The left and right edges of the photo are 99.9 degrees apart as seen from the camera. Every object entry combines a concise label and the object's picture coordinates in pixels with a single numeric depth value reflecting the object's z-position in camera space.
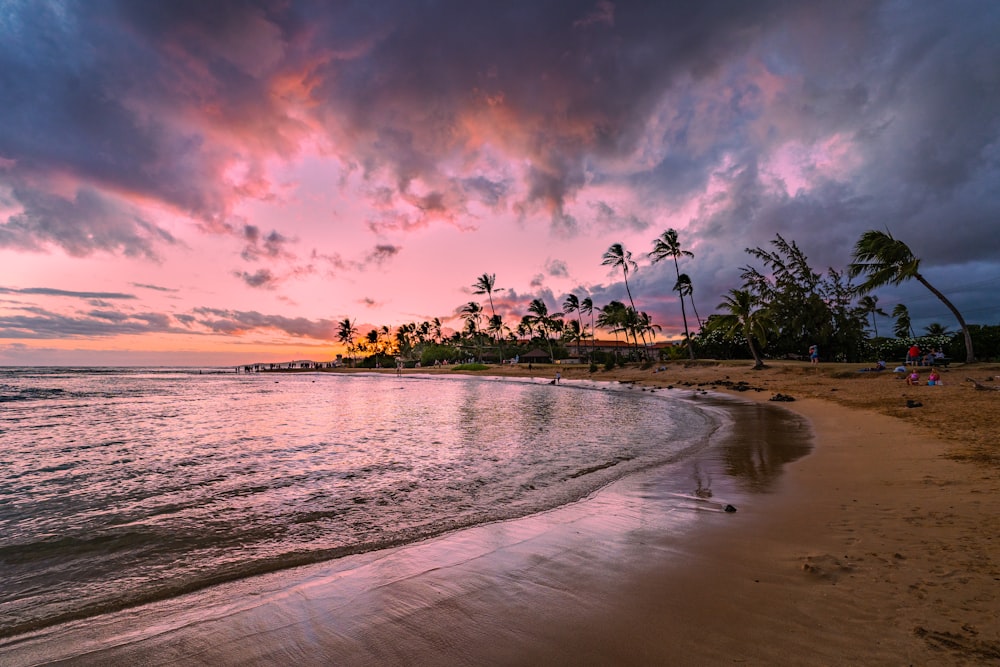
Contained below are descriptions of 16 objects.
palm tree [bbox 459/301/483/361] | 95.69
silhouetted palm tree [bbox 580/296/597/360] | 80.34
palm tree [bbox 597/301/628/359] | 65.62
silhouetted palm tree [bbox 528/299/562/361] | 82.00
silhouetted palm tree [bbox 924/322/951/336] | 59.53
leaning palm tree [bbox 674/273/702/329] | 50.66
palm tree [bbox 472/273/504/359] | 83.56
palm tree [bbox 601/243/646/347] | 58.25
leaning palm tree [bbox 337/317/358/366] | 130.12
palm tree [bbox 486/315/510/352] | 91.75
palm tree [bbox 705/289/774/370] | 38.31
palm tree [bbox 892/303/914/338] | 83.31
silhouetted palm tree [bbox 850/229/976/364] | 26.58
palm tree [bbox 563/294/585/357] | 80.94
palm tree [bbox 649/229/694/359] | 49.66
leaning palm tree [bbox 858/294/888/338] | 59.38
